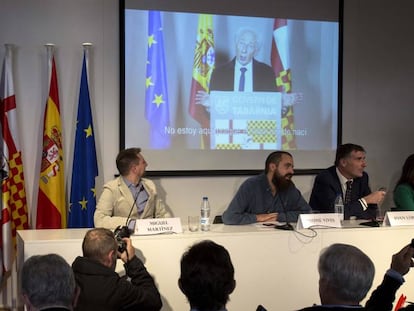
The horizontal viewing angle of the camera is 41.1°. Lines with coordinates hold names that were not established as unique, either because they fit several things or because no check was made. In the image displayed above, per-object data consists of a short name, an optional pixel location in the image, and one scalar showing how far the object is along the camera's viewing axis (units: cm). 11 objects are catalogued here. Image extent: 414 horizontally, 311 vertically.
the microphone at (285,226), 311
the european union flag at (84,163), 441
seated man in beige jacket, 341
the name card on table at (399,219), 325
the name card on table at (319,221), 310
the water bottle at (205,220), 305
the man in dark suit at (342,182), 386
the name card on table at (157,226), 286
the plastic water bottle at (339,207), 330
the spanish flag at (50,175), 433
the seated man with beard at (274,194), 359
